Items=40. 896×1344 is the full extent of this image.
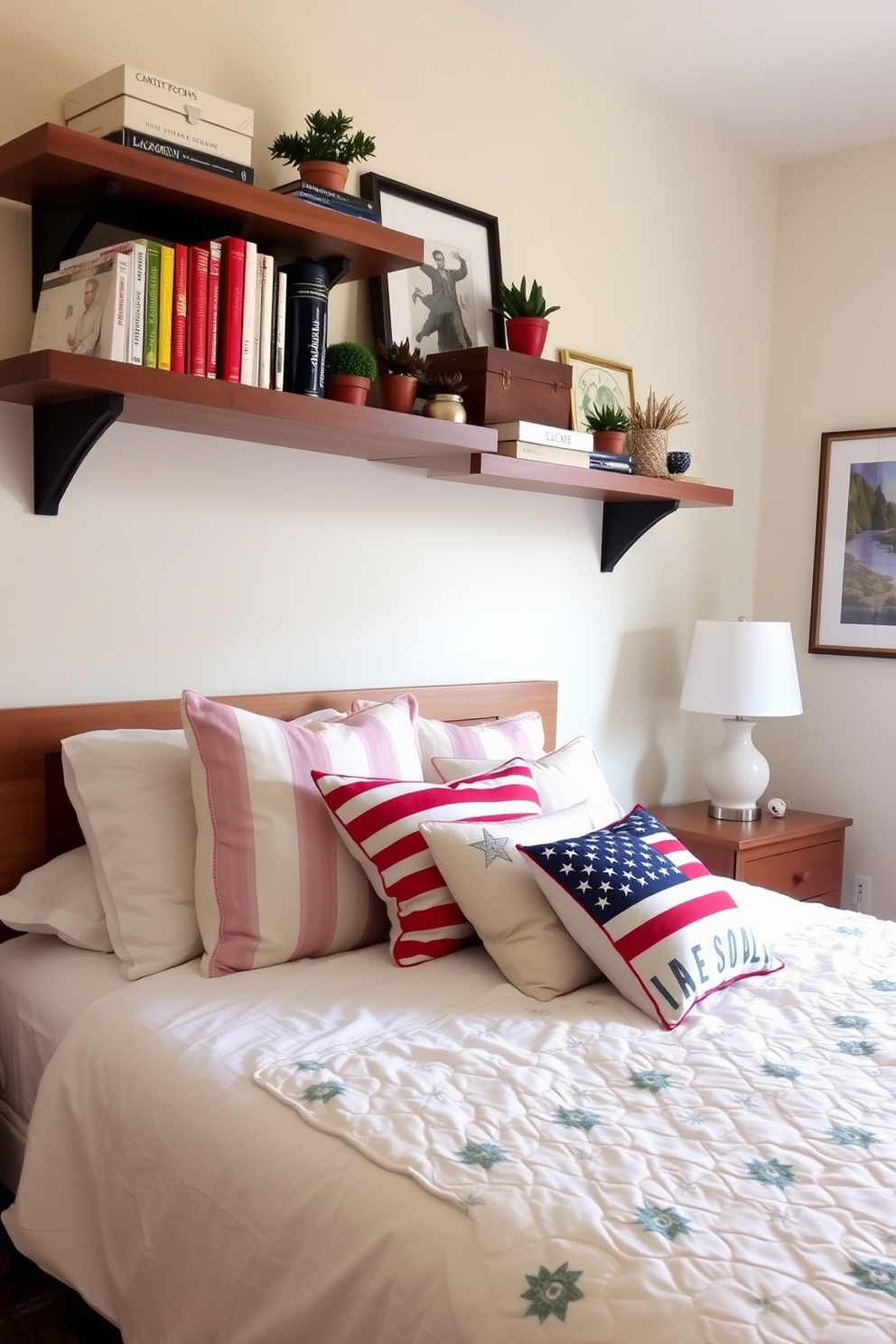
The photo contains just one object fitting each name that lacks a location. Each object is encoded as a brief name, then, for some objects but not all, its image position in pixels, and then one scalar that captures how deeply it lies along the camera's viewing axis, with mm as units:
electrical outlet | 3377
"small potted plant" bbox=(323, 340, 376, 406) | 2094
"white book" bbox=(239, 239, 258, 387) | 1877
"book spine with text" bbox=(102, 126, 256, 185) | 1760
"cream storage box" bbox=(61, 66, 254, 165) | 1759
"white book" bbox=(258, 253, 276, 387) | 1907
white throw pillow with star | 1749
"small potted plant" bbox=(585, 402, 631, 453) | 2684
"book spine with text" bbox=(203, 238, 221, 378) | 1833
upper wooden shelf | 1678
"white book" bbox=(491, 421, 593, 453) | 2379
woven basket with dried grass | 2801
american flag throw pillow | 1665
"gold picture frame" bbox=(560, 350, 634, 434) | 2891
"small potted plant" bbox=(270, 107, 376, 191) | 2041
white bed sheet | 1110
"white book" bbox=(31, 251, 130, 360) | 1728
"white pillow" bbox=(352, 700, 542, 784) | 2229
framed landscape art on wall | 3301
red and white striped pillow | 1854
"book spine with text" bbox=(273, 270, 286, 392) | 1938
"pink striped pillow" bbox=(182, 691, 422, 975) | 1774
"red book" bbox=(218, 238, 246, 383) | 1852
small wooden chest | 2381
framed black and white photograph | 2420
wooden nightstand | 2902
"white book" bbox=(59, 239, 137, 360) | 1729
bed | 1076
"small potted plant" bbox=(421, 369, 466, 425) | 2287
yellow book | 1772
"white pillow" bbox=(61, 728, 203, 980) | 1760
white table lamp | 3006
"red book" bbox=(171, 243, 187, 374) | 1792
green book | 1758
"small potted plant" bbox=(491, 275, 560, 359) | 2521
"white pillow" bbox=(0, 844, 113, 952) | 1813
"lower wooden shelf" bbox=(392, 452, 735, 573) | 2373
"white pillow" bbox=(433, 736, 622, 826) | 2152
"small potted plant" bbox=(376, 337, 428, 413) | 2258
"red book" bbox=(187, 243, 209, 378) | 1812
